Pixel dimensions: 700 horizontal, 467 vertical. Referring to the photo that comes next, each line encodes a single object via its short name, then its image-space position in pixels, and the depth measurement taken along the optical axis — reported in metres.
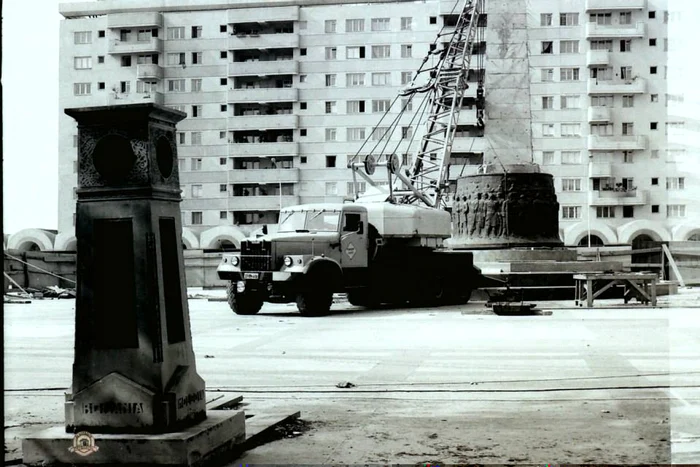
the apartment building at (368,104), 48.97
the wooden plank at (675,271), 27.22
